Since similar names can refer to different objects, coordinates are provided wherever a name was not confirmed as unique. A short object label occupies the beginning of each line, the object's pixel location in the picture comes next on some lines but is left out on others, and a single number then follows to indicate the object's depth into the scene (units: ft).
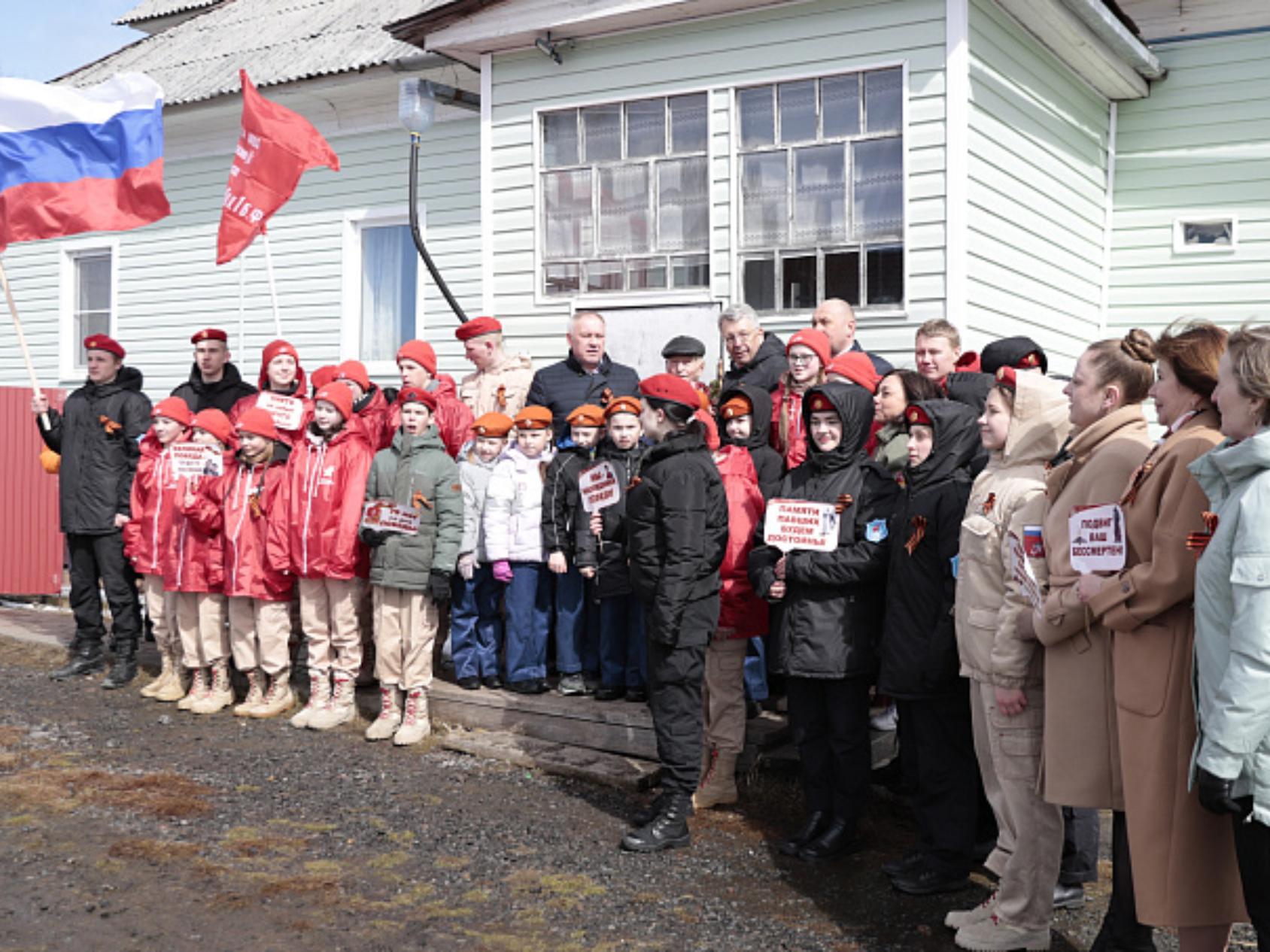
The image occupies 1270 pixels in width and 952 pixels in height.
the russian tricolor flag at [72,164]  29.81
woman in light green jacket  9.50
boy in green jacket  22.95
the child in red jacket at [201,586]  25.81
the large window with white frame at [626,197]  31.22
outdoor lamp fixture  35.70
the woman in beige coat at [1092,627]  12.59
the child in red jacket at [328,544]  23.71
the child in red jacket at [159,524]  26.61
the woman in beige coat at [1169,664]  10.80
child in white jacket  23.56
